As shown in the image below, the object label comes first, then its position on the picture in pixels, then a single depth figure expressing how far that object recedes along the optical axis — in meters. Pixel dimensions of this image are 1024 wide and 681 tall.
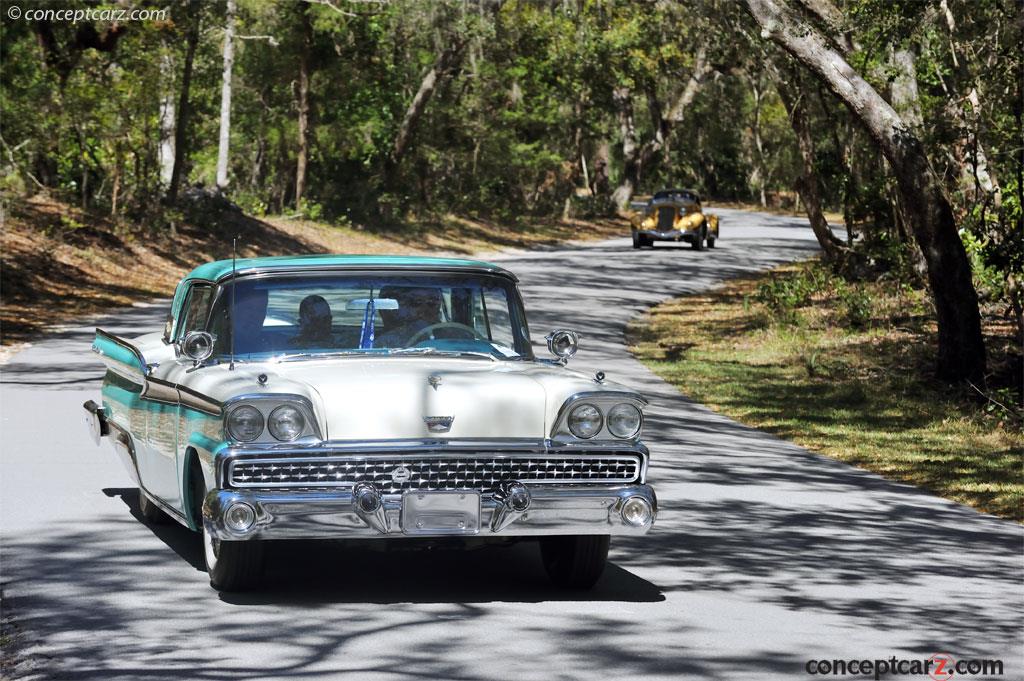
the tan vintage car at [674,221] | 48.06
